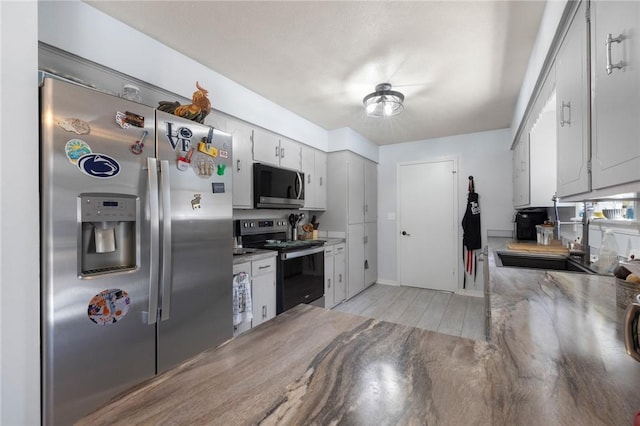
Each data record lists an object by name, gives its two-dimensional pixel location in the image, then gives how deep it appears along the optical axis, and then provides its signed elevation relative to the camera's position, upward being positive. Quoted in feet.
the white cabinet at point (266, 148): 9.50 +2.30
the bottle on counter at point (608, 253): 5.20 -0.81
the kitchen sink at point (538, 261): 6.59 -1.27
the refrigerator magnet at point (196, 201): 5.66 +0.23
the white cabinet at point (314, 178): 12.07 +1.55
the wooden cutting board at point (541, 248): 7.11 -0.99
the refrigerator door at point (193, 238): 5.15 -0.53
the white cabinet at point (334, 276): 11.39 -2.73
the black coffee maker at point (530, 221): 10.36 -0.36
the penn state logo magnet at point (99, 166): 4.17 +0.73
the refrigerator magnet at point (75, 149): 4.04 +0.94
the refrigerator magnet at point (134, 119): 4.69 +1.61
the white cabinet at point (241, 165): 8.71 +1.54
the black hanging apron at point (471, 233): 13.20 -1.02
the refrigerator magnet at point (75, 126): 4.02 +1.28
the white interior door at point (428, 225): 14.10 -0.69
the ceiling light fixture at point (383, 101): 8.39 +3.41
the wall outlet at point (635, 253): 4.50 -0.71
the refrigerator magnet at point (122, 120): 4.57 +1.54
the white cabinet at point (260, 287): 7.57 -2.25
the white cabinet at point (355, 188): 13.21 +1.15
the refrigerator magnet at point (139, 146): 4.75 +1.16
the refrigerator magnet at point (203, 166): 5.76 +0.98
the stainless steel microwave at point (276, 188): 9.37 +0.89
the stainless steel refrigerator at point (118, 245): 3.94 -0.54
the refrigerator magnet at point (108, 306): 4.24 -1.48
